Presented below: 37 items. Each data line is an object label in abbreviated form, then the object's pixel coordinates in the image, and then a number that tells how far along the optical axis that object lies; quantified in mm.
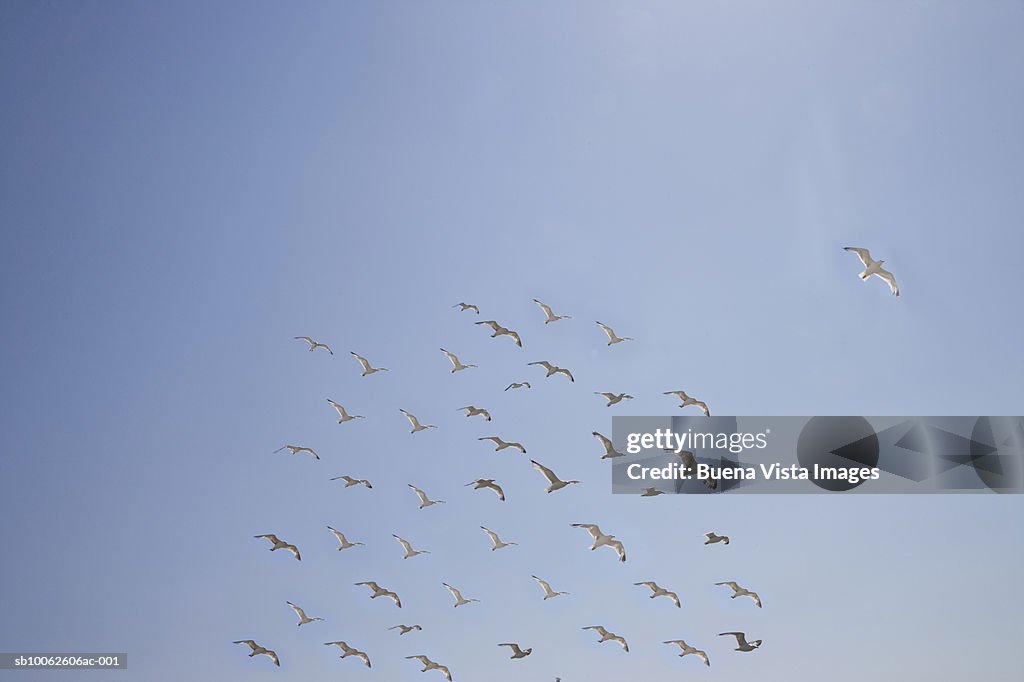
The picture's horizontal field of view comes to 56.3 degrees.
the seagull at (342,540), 48938
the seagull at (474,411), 45906
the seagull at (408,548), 48719
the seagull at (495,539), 46625
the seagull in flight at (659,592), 47312
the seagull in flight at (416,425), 47375
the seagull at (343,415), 46969
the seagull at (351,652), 50219
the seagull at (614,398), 45806
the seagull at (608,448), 43772
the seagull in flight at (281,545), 48531
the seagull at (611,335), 44094
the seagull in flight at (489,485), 44438
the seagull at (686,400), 44000
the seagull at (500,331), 43250
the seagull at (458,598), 47812
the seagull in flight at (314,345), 46406
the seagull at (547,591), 47406
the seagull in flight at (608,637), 48188
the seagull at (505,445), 45750
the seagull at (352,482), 48281
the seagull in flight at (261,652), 49312
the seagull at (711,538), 46281
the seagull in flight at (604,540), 44250
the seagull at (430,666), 49656
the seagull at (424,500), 47606
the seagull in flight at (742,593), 47438
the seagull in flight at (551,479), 44250
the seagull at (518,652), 47656
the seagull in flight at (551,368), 45156
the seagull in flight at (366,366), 46938
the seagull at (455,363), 45469
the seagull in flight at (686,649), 48097
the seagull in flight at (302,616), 49344
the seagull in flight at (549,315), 43297
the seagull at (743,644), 46562
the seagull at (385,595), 49094
